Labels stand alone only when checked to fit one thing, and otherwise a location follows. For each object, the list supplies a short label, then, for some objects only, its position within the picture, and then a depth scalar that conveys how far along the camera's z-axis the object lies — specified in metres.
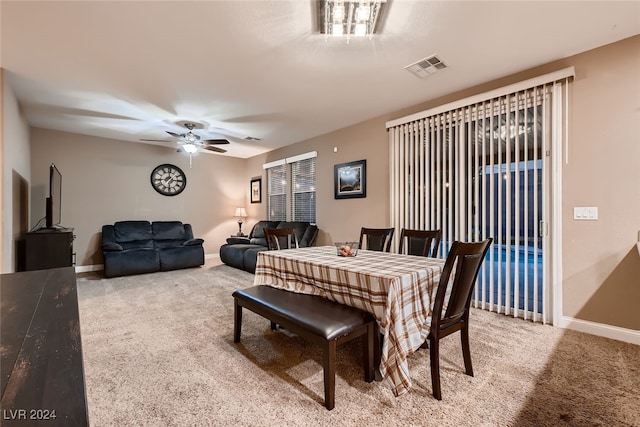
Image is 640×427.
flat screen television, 3.82
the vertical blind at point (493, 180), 2.86
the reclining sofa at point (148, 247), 4.82
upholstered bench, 1.60
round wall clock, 6.16
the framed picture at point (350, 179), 4.54
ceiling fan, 4.47
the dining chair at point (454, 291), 1.62
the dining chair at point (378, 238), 3.15
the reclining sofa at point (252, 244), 5.12
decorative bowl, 2.46
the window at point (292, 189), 5.67
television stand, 3.60
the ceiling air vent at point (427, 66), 2.73
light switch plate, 2.58
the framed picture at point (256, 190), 7.01
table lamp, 7.11
